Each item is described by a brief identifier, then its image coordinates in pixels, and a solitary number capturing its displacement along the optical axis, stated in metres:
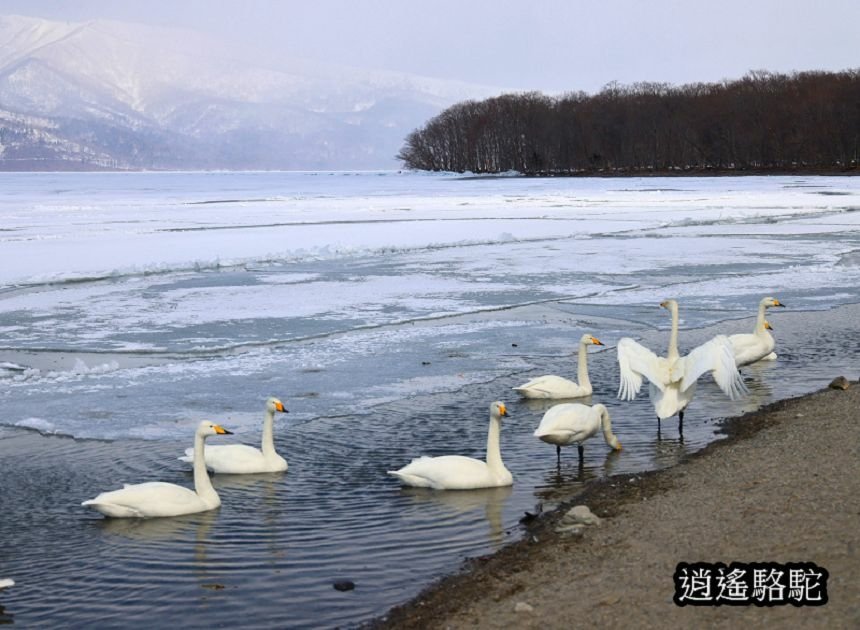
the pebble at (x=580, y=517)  5.94
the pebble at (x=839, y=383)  9.14
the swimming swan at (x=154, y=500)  6.51
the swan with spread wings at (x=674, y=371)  8.05
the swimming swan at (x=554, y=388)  9.30
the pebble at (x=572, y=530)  5.80
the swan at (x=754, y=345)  10.02
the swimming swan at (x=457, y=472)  6.93
